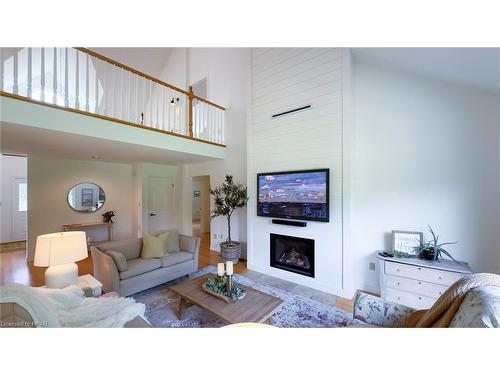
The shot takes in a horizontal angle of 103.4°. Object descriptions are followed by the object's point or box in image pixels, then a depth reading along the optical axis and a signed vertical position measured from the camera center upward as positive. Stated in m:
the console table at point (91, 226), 4.36 -0.86
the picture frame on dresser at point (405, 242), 2.33 -0.64
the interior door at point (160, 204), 5.25 -0.42
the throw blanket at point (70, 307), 1.10 -0.81
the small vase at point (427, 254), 2.20 -0.73
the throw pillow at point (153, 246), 2.88 -0.85
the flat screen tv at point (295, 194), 2.71 -0.08
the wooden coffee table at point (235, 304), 1.63 -1.05
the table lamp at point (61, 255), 1.65 -0.57
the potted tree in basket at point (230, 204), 3.82 -0.30
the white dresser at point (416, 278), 1.99 -0.96
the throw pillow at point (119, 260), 2.44 -0.88
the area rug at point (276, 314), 2.05 -1.40
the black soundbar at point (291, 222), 2.92 -0.52
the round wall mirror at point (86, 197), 4.65 -0.20
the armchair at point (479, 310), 0.79 -0.51
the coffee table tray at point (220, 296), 1.83 -1.02
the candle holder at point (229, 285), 1.92 -0.94
